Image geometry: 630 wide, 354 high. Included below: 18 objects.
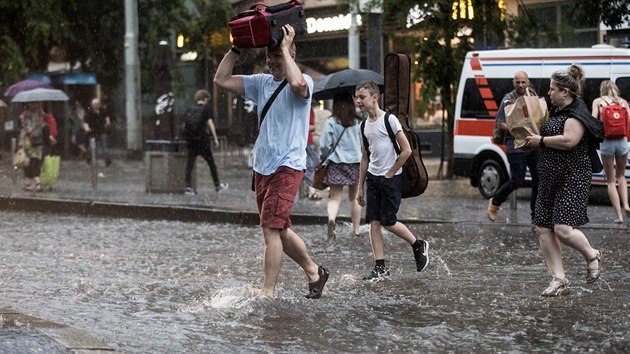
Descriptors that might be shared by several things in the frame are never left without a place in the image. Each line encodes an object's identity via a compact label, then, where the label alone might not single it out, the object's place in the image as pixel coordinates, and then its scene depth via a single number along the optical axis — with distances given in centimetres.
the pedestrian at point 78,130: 3638
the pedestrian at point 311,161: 1964
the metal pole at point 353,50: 3134
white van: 1919
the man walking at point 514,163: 1400
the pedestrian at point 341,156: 1441
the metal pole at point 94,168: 2292
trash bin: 2231
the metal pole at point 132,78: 3447
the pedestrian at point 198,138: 2230
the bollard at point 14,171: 2423
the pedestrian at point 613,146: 1580
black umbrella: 1455
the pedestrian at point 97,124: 3447
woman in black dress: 960
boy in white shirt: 1082
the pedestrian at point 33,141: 2273
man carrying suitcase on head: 920
